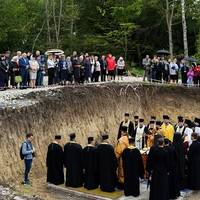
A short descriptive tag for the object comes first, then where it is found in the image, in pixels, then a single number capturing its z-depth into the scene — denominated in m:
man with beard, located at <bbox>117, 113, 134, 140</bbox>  20.86
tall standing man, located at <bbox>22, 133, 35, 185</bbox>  16.23
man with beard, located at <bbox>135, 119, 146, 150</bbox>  20.09
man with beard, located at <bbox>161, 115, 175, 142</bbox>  19.38
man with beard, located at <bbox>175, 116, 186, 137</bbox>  19.40
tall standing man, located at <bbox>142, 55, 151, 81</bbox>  28.45
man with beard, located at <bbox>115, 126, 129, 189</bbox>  17.23
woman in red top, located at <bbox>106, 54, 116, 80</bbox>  26.53
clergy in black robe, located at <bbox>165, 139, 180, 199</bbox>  16.66
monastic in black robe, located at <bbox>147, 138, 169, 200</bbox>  16.11
